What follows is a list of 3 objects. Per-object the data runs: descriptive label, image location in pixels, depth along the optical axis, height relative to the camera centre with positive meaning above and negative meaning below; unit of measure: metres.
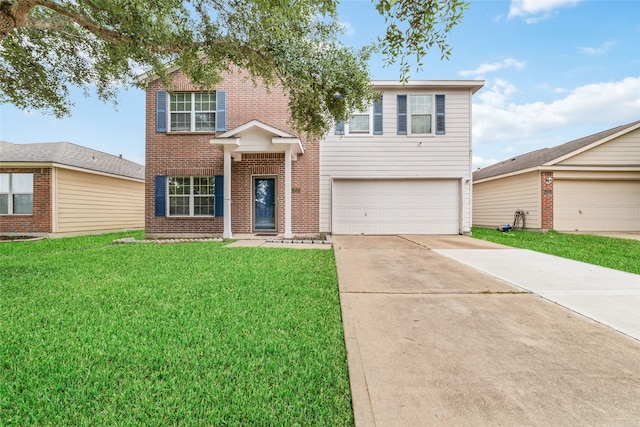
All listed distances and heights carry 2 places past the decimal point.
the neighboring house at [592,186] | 11.54 +1.12
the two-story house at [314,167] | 10.02 +1.65
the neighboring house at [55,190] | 10.82 +0.86
